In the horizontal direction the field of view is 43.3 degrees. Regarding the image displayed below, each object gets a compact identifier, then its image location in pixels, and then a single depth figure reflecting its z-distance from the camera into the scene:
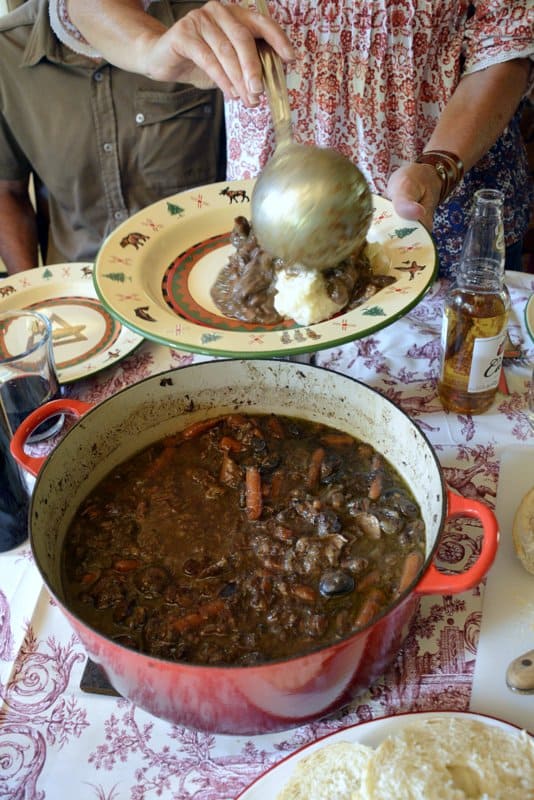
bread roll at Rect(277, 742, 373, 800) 0.80
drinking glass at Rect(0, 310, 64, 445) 1.37
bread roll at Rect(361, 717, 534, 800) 0.75
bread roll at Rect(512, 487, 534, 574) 1.11
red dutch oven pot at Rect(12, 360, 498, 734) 0.82
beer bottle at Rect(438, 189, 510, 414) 1.32
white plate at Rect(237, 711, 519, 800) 0.84
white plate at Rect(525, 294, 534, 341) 1.47
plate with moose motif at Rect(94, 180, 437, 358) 1.23
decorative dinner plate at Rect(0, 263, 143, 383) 1.63
